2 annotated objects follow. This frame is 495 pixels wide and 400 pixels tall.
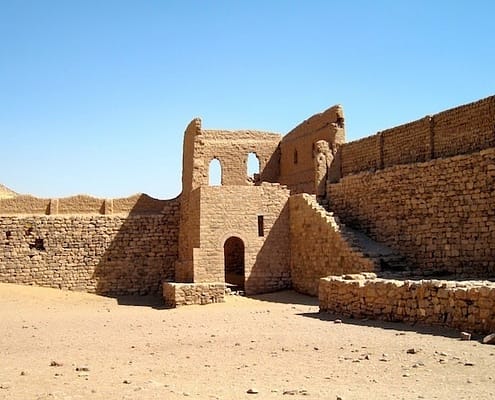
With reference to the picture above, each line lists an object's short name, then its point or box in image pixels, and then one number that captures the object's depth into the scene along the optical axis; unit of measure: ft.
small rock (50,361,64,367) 26.86
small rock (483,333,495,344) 28.63
